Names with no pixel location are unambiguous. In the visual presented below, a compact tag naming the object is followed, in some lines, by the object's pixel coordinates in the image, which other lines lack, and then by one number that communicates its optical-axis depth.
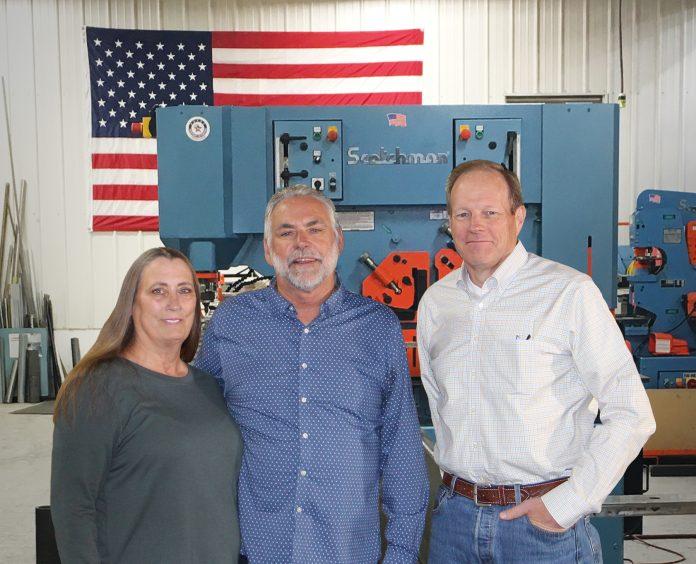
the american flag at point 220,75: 6.66
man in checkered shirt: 1.37
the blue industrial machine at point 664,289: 5.06
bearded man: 1.44
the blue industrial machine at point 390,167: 2.87
